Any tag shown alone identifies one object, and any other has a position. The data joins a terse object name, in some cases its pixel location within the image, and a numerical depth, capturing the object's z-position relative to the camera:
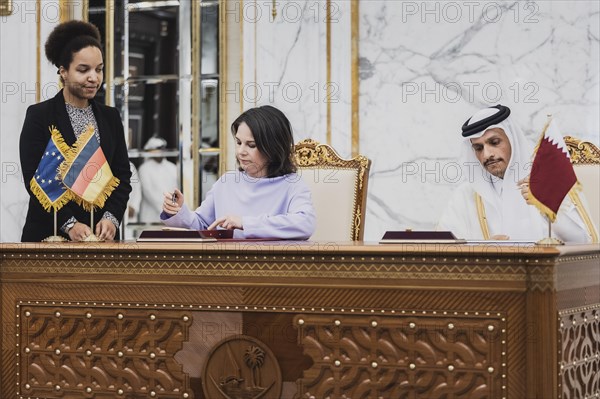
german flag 7.24
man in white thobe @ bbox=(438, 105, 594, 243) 7.82
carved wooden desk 5.41
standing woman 8.07
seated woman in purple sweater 7.76
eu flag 7.32
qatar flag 6.16
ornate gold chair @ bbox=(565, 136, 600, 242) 8.25
